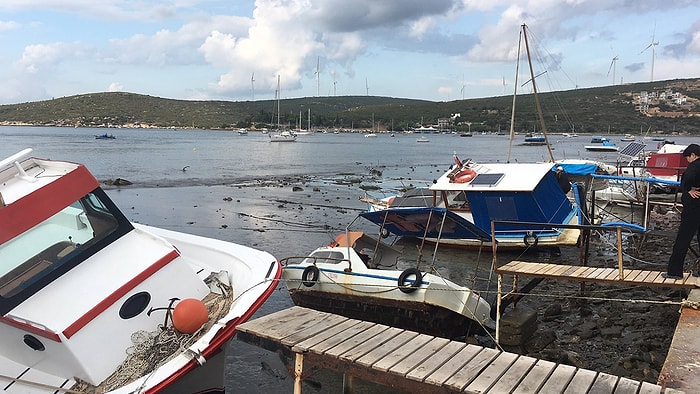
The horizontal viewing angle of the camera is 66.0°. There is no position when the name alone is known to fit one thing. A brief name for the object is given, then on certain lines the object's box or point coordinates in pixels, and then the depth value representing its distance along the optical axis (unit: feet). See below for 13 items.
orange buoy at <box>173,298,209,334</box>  22.74
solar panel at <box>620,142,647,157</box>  125.80
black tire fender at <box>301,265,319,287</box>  38.60
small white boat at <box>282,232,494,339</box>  34.09
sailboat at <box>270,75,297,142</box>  374.63
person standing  27.27
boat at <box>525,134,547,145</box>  388.70
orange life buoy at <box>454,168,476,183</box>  58.44
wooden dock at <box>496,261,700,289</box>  28.32
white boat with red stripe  21.45
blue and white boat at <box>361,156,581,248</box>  55.31
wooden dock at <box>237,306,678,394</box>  17.81
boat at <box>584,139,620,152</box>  282.66
